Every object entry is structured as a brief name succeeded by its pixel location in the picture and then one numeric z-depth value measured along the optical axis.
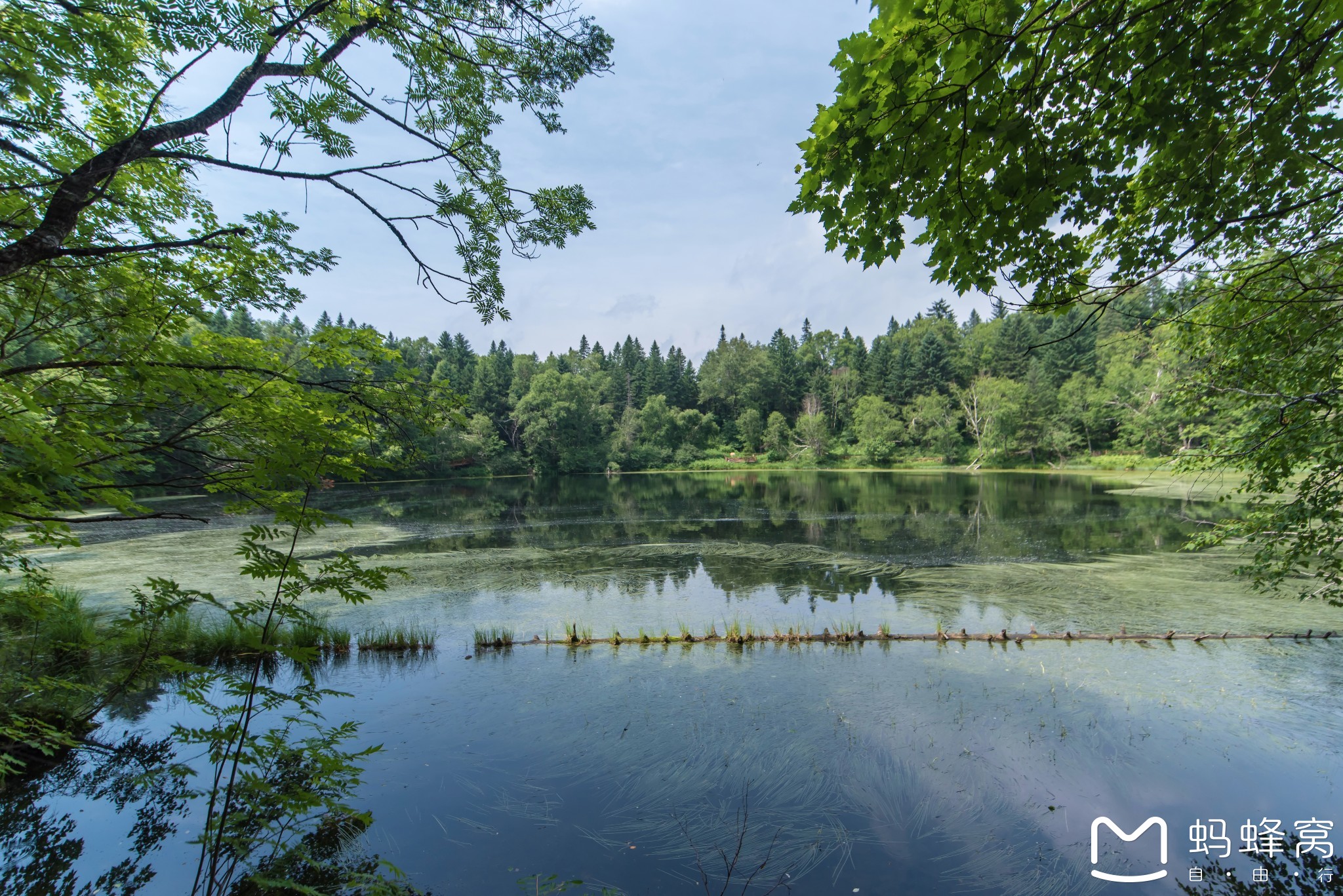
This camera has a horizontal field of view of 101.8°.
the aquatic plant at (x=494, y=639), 8.98
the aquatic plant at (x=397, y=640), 8.91
